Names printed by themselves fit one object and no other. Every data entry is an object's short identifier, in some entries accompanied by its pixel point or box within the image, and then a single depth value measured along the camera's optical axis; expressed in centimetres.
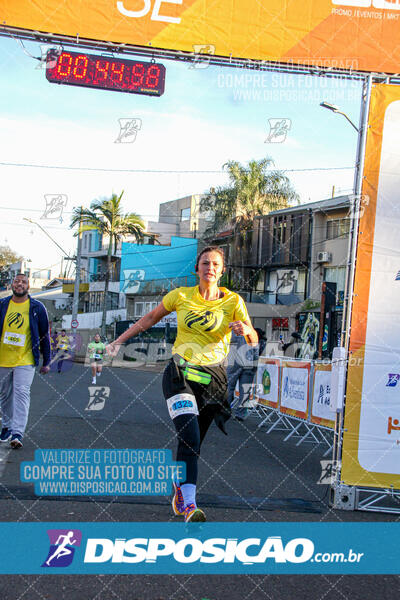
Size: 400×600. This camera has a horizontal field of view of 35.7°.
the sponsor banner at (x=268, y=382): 1070
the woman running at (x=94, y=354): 1742
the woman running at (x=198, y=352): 434
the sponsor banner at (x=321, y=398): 838
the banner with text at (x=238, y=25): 622
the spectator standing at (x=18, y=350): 679
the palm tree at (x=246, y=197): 3859
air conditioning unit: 3534
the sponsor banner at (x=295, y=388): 929
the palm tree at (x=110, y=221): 4119
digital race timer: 714
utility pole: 3606
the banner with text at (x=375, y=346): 527
